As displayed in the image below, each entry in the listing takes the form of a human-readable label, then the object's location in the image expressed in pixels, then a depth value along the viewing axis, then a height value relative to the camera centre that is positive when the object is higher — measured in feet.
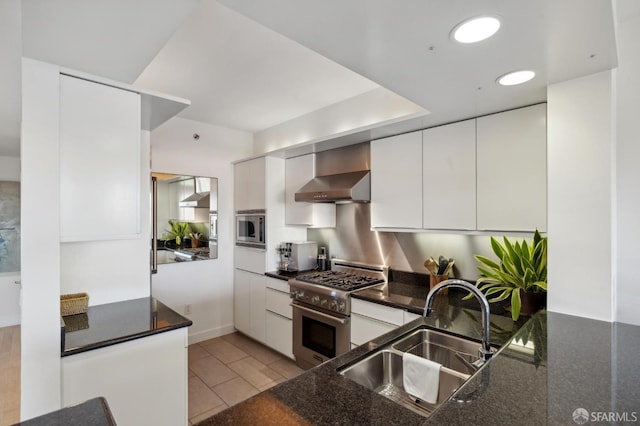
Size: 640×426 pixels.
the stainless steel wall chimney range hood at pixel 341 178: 9.34 +1.11
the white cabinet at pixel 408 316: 7.14 -2.41
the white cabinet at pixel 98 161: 5.04 +0.88
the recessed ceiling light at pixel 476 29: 3.74 +2.30
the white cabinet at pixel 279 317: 10.52 -3.69
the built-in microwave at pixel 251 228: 11.74 -0.64
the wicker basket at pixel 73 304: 6.24 -1.86
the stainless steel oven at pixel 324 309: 8.69 -2.88
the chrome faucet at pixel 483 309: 4.22 -1.36
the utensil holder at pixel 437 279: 8.05 -1.77
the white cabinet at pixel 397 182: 8.40 +0.86
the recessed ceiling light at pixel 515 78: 5.15 +2.29
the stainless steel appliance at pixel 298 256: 11.41 -1.64
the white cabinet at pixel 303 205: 11.10 +0.26
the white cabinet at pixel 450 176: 7.39 +0.88
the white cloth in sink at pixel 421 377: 4.25 -2.31
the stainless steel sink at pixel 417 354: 4.30 -2.37
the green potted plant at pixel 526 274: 6.07 -1.24
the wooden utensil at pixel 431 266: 8.29 -1.46
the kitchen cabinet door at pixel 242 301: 12.38 -3.64
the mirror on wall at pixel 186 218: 11.82 -0.23
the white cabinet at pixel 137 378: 5.00 -2.87
